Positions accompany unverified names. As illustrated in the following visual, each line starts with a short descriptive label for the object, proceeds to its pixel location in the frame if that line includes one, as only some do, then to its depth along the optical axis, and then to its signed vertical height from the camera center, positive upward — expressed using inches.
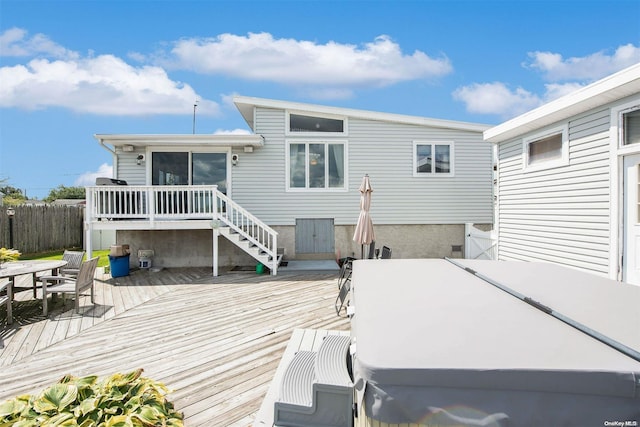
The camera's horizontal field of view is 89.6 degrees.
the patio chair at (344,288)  180.2 -50.5
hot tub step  76.7 -49.3
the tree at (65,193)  1584.6 +63.2
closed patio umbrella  310.5 -17.8
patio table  197.0 -43.9
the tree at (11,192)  903.7 +50.6
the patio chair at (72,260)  267.8 -45.8
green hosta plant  73.6 -49.3
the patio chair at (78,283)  210.1 -52.4
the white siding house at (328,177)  384.2 +36.0
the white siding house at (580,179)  183.5 +19.6
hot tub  47.0 -24.1
